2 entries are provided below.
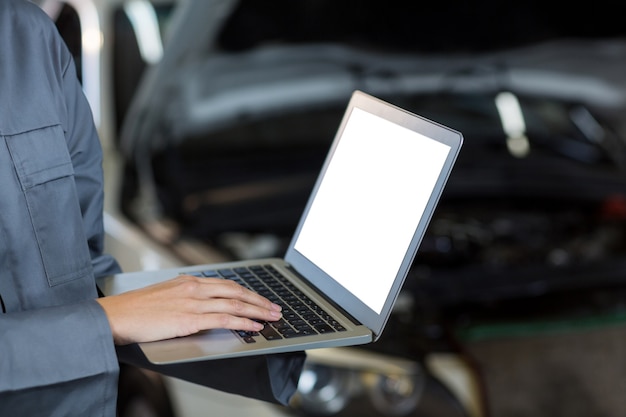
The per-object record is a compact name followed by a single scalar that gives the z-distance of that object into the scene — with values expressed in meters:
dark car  2.57
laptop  1.24
